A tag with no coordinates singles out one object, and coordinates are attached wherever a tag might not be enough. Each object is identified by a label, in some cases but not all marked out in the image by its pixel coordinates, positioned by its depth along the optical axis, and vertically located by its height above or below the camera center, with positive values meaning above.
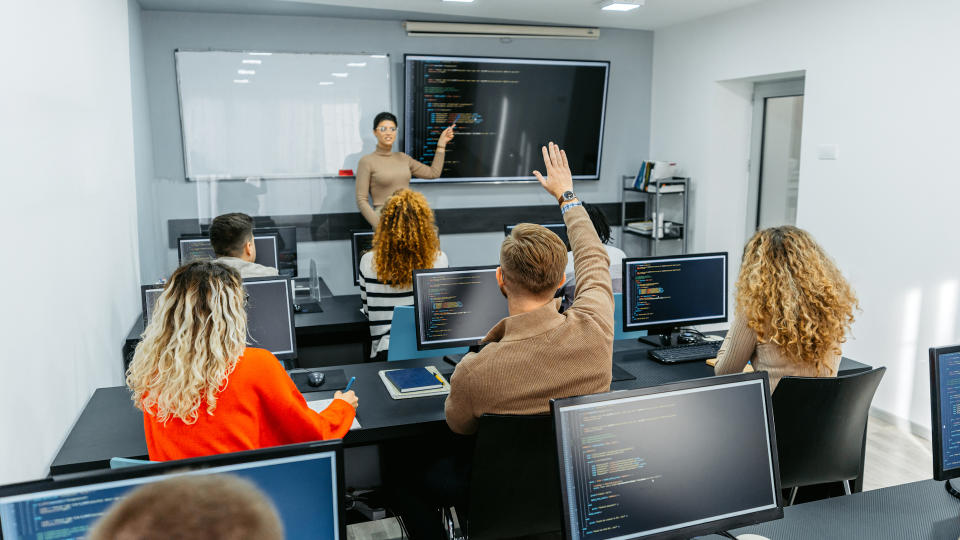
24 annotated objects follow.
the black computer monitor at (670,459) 1.33 -0.54
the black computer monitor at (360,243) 4.43 -0.42
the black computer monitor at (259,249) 3.98 -0.41
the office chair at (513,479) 1.77 -0.77
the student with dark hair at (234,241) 2.99 -0.28
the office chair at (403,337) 3.07 -0.69
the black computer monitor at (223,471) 1.00 -0.46
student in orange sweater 1.66 -0.47
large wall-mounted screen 5.73 +0.52
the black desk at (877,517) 1.57 -0.76
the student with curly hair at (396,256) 3.28 -0.37
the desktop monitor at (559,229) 4.81 -0.36
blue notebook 2.49 -0.72
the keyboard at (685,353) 2.92 -0.72
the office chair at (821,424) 2.02 -0.70
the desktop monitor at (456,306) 2.90 -0.53
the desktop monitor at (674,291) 3.04 -0.48
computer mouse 2.57 -0.72
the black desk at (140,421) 2.04 -0.77
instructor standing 5.42 +0.03
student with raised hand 1.78 -0.42
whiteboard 5.32 +0.48
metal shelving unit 5.84 -0.30
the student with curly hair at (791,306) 2.24 -0.40
